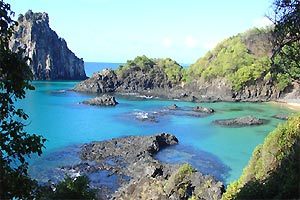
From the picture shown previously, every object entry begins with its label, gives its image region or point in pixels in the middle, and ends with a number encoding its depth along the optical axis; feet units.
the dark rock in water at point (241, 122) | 208.03
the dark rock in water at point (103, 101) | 276.62
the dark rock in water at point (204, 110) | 249.59
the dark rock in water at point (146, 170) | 90.84
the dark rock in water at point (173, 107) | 262.71
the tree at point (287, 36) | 39.81
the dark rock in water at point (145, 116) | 219.82
